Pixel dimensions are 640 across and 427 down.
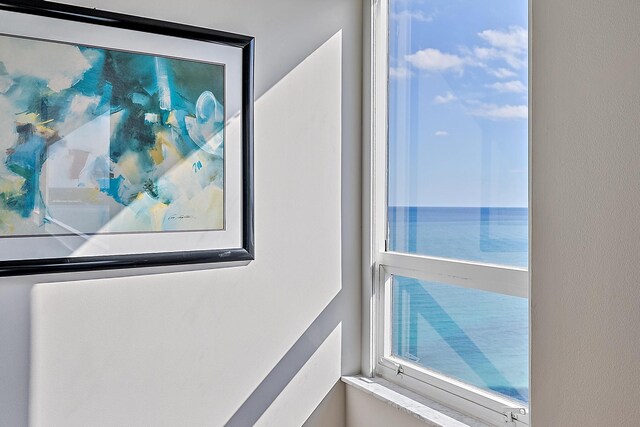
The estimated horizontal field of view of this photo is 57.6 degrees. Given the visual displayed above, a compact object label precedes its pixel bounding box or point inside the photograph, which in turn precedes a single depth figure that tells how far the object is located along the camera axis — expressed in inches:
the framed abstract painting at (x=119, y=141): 68.6
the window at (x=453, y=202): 71.2
